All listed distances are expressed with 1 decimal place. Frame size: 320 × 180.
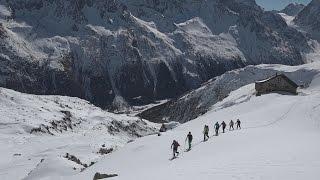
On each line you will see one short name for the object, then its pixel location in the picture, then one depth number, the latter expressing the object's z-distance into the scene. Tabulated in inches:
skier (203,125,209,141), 2400.7
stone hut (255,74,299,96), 5069.4
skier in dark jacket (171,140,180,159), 2084.2
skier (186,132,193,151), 2216.5
